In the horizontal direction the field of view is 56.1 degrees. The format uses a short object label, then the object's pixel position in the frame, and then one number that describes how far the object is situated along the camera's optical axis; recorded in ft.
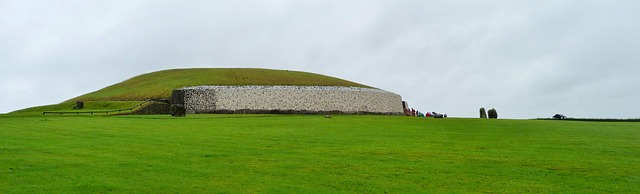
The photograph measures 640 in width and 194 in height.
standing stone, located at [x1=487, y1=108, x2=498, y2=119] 192.37
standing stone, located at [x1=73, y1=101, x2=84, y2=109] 228.22
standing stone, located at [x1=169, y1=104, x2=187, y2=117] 175.42
